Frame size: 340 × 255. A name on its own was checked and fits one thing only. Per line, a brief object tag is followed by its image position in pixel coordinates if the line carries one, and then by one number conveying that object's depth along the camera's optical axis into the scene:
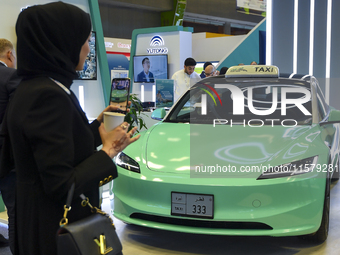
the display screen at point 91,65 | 5.28
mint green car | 2.58
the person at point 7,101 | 2.58
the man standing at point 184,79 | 7.50
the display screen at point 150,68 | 11.65
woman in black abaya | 1.15
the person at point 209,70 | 9.35
